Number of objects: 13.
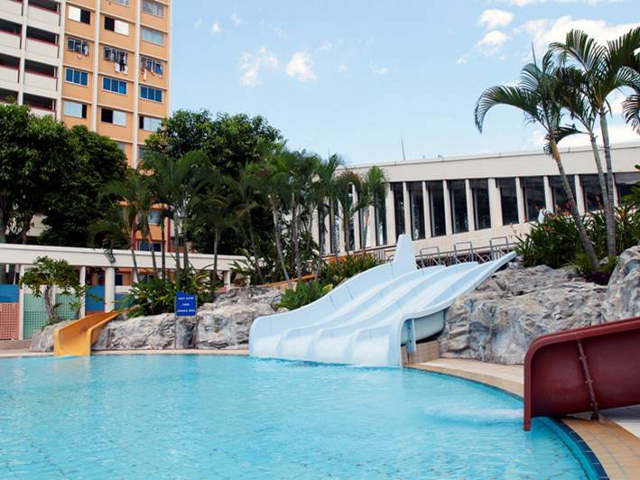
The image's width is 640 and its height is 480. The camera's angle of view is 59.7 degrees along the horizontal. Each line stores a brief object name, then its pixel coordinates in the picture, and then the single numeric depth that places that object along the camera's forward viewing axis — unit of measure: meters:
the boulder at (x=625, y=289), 8.54
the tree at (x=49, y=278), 18.56
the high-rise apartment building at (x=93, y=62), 36.59
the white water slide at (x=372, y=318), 11.45
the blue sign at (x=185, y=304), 16.20
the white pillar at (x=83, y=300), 21.45
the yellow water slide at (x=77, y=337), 16.55
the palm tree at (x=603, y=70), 11.23
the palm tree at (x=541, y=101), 11.95
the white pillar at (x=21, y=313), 20.05
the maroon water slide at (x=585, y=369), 5.05
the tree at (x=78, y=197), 29.06
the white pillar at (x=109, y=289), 22.66
